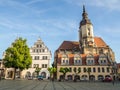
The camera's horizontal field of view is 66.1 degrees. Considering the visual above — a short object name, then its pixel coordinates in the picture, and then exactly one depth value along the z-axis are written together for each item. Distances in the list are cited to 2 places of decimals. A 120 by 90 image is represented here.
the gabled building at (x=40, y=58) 35.81
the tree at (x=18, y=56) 23.32
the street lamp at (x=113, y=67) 34.26
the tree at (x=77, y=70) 32.00
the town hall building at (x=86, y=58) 33.86
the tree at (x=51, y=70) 32.04
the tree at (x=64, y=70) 29.76
